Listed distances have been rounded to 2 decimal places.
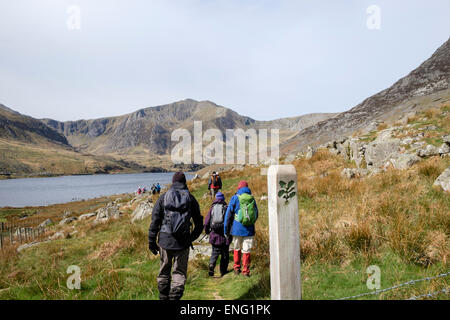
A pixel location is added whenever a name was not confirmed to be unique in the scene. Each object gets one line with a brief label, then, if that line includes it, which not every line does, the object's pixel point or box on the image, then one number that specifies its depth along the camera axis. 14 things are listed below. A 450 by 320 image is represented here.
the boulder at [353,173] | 10.44
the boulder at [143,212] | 15.79
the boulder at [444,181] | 6.48
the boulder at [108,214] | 20.56
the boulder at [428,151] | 9.23
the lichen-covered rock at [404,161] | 9.09
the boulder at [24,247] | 15.28
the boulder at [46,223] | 29.27
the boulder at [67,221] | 27.41
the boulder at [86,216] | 26.67
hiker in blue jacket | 5.39
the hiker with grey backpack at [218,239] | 5.86
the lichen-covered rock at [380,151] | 11.09
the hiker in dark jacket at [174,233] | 4.14
